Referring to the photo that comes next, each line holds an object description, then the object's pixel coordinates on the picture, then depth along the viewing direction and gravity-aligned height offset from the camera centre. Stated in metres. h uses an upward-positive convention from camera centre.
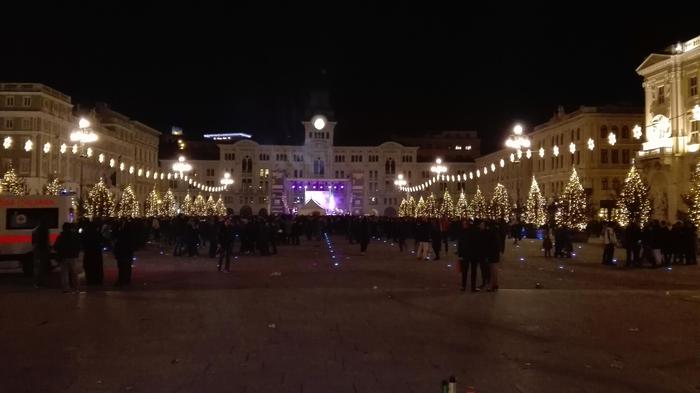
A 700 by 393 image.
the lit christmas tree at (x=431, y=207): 78.88 +1.86
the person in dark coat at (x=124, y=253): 18.06 -0.74
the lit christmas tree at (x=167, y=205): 79.50 +2.00
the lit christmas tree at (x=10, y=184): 50.72 +2.70
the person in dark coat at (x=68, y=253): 16.56 -0.68
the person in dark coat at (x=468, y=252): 16.70 -0.64
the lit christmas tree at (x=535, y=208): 54.79 +1.23
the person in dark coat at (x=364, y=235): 34.20 -0.53
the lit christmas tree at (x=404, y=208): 91.95 +2.06
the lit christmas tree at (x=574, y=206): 49.34 +1.24
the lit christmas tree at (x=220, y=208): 100.93 +2.19
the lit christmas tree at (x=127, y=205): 62.38 +1.59
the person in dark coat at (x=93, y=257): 18.25 -0.87
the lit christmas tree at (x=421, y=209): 80.44 +1.67
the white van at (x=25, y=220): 21.50 +0.08
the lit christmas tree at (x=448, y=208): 75.69 +1.67
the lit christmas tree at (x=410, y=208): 87.93 +1.96
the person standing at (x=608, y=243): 25.88 -0.67
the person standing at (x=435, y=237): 28.25 -0.51
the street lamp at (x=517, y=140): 31.45 +3.73
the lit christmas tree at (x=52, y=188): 55.36 +2.74
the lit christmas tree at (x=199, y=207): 85.22 +1.93
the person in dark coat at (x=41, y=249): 17.97 -0.66
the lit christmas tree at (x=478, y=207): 64.19 +1.55
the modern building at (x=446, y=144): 130.38 +15.18
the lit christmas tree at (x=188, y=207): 84.79 +1.94
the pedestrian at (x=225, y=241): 22.48 -0.55
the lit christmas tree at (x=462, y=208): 69.82 +1.56
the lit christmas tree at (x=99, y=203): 55.81 +1.58
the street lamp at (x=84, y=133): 32.16 +4.07
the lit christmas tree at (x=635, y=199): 41.69 +1.46
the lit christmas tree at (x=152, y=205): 73.97 +1.88
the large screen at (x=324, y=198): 108.39 +3.87
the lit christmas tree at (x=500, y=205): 59.66 +1.59
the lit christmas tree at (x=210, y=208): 91.93 +2.02
